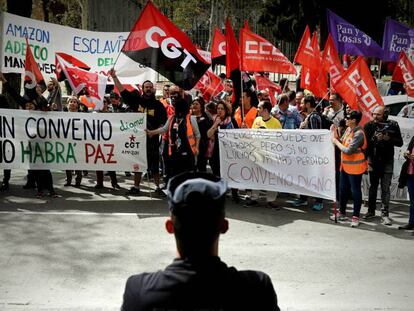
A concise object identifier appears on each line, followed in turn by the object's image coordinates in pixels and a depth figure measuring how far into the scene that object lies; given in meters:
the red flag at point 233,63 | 11.05
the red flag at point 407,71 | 11.84
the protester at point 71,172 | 11.37
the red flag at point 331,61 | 11.61
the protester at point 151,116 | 10.95
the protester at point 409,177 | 8.88
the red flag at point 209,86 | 15.08
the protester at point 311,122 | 10.33
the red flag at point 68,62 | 12.41
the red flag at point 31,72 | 11.15
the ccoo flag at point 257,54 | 11.55
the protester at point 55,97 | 12.27
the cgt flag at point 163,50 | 10.36
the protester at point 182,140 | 10.36
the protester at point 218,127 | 10.55
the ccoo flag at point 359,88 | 10.08
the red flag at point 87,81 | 11.89
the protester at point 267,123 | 10.34
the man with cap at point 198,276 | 2.29
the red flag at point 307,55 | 12.49
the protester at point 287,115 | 10.97
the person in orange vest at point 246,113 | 11.15
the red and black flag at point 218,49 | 15.06
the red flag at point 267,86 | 16.00
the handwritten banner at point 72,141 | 10.76
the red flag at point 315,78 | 12.20
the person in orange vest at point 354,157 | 9.19
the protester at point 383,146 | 9.38
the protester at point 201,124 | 10.54
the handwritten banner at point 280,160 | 9.88
